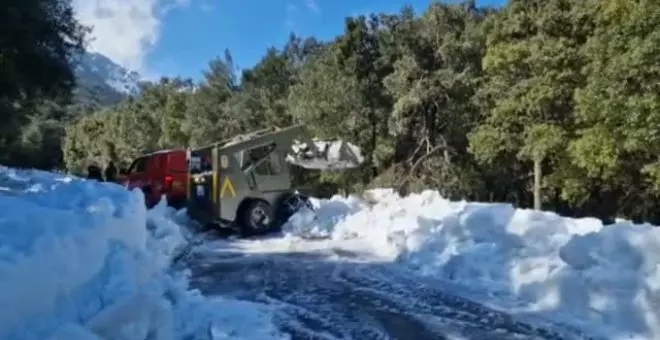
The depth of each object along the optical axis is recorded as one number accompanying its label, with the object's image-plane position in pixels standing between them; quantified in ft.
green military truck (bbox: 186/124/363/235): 48.67
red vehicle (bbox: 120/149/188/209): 51.03
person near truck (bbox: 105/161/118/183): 75.66
